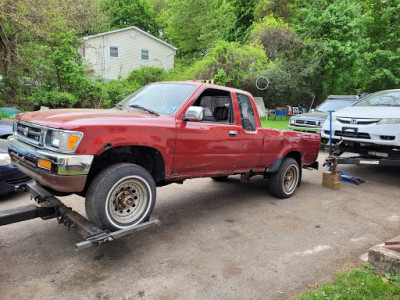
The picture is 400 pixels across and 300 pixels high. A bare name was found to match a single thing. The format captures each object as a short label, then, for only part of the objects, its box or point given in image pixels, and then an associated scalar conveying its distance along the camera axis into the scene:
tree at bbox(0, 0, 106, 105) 11.77
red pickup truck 3.07
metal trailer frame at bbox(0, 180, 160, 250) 2.94
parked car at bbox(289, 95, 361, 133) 10.71
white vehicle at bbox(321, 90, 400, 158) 6.42
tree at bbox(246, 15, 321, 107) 20.17
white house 26.39
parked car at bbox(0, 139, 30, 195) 4.96
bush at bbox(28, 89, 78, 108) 12.44
